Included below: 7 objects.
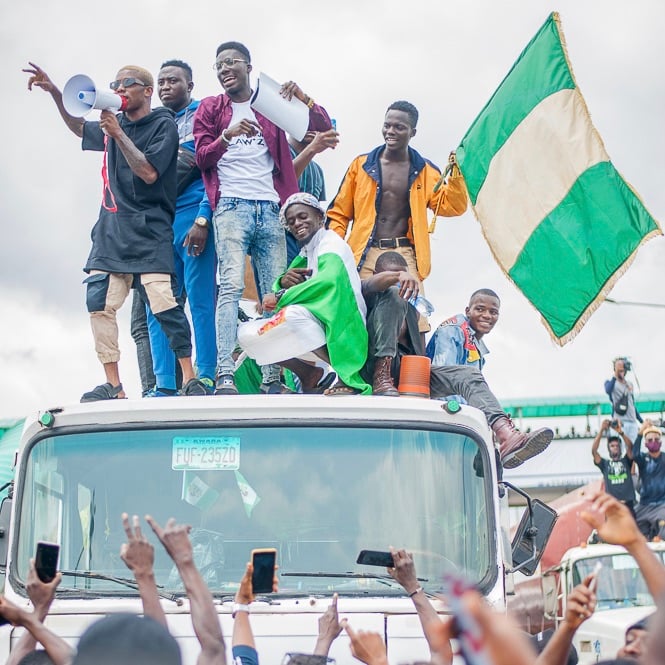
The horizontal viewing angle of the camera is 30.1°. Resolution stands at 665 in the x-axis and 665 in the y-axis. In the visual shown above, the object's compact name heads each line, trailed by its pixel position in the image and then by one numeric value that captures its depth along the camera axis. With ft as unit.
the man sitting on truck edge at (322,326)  21.71
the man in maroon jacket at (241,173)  24.39
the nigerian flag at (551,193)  28.17
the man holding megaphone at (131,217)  23.70
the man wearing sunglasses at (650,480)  40.70
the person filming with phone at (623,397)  42.60
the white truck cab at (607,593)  35.53
